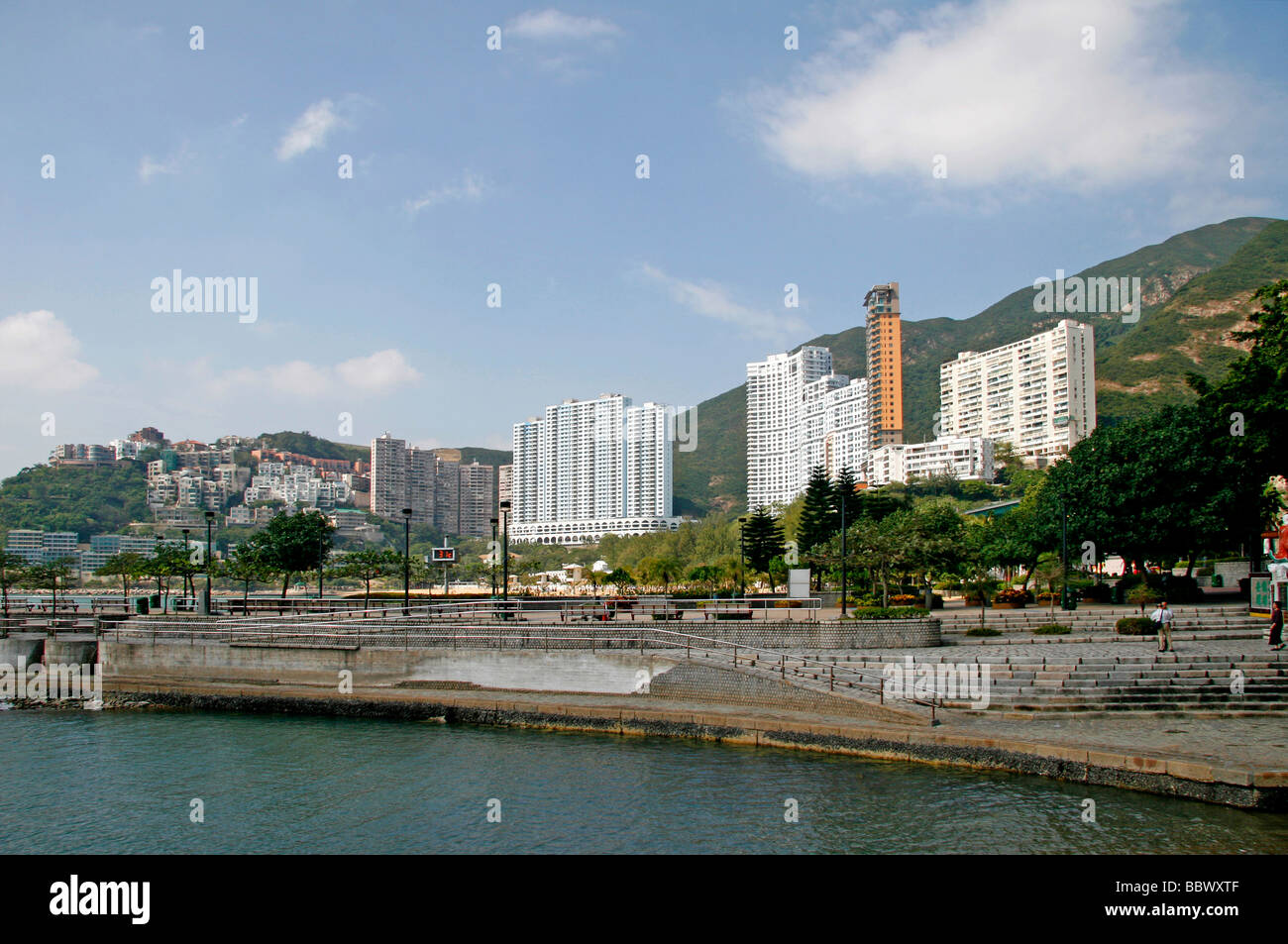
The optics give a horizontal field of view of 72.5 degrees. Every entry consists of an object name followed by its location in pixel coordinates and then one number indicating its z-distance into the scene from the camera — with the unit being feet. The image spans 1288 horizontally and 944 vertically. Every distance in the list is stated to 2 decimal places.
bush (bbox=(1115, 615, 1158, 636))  80.18
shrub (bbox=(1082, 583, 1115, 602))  114.78
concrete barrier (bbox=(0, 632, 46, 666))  101.60
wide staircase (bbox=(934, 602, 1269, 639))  82.94
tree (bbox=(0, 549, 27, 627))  182.54
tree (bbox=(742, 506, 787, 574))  183.52
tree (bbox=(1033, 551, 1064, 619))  106.52
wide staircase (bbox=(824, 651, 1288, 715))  58.49
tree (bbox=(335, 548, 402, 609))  183.11
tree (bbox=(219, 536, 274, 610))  167.32
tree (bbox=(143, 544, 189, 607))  168.76
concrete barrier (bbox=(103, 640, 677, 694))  77.10
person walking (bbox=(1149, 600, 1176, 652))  68.54
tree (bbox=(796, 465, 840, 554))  185.37
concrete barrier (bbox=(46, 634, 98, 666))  98.53
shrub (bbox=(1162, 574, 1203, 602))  104.85
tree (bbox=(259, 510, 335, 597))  163.63
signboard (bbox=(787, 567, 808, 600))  103.65
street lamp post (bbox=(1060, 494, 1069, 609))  104.51
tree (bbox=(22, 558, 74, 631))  194.62
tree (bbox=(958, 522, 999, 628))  117.50
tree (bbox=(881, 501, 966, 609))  104.27
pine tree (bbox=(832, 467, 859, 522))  188.85
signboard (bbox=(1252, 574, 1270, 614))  86.38
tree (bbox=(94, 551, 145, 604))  183.01
